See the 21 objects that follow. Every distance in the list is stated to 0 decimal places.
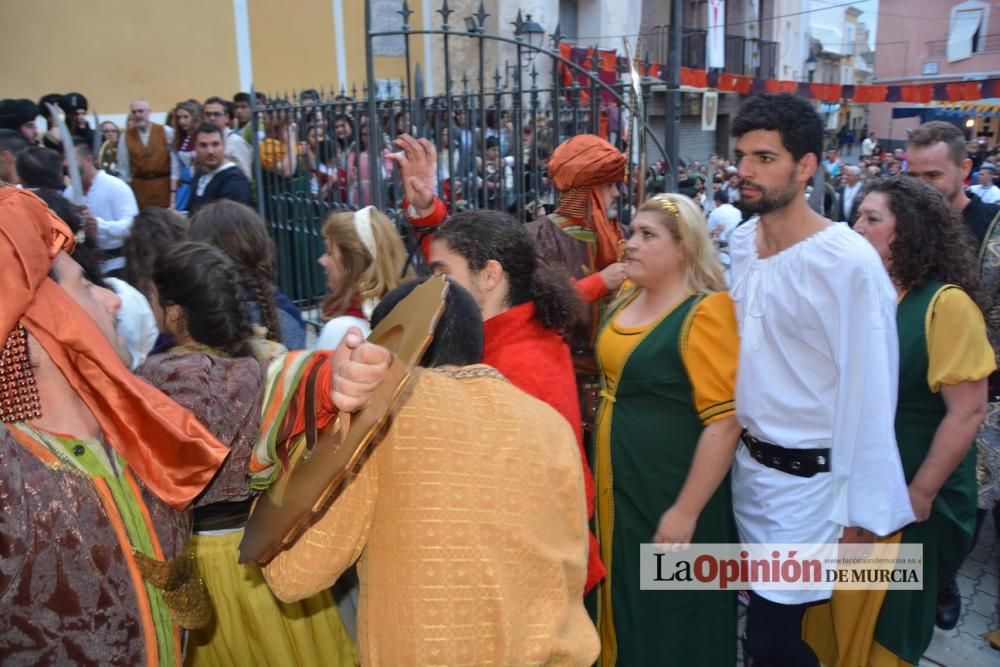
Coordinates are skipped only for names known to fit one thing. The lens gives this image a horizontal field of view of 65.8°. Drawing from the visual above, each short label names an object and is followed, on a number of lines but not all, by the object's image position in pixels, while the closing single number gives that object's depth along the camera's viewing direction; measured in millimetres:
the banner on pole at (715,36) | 18777
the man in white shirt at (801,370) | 2158
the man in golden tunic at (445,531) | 1444
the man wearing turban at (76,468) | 1553
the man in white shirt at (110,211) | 5027
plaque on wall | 12930
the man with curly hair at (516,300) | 2316
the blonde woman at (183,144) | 7523
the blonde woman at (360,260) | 3217
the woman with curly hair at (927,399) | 2607
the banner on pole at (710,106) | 18936
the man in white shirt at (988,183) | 6855
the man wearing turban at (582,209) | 3812
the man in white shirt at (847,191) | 9844
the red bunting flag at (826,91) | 24594
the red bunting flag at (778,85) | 21997
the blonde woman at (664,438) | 2518
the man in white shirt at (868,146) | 26527
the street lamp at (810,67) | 30525
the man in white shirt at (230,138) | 7305
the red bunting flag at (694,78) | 18066
